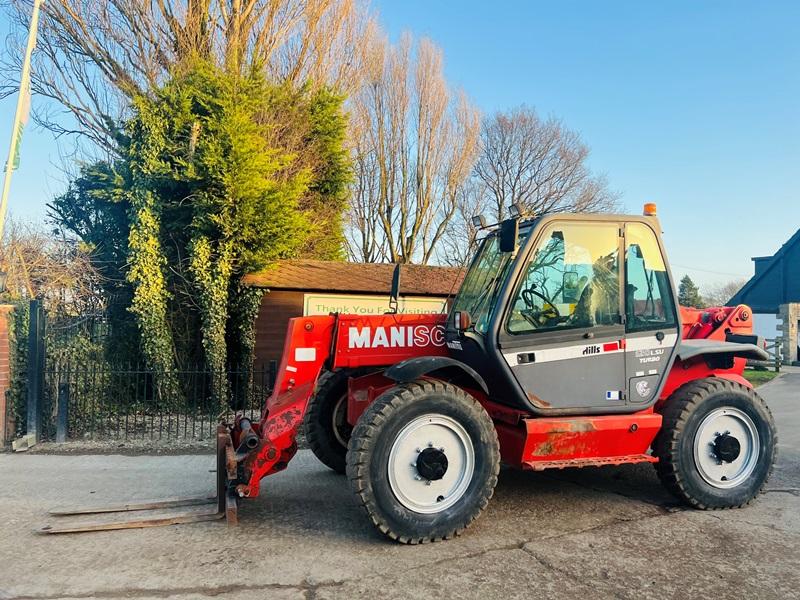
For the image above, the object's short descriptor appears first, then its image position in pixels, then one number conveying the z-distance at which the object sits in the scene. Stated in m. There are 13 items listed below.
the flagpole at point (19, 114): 7.85
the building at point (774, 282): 26.88
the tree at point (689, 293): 41.16
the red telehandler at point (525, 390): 4.13
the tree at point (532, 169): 26.40
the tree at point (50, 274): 9.32
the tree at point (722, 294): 59.02
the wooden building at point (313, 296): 10.69
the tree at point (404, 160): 21.55
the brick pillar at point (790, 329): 21.33
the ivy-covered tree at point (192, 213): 9.85
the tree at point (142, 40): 12.40
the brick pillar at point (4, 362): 7.13
